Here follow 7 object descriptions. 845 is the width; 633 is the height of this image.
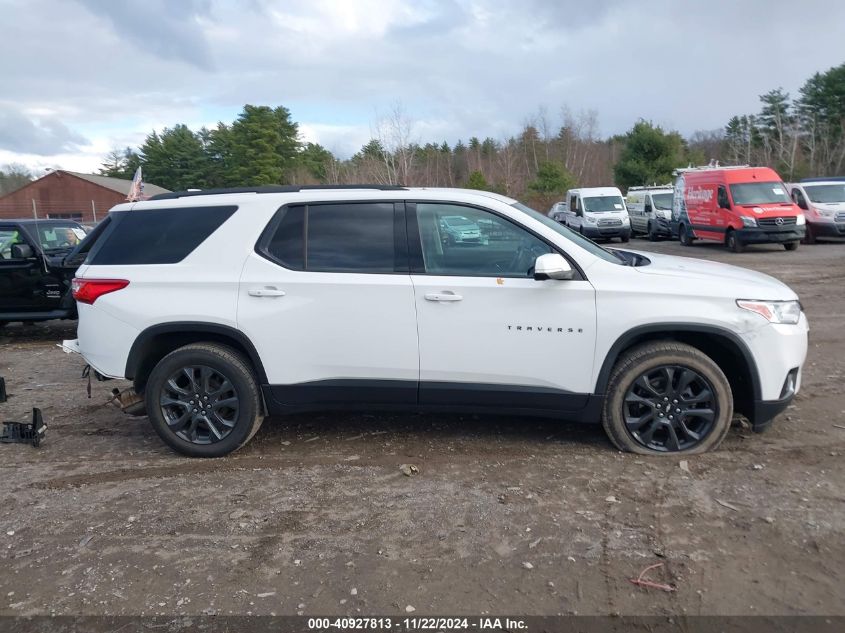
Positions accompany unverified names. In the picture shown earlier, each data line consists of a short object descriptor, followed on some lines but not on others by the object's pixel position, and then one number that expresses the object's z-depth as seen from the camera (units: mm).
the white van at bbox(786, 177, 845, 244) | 21297
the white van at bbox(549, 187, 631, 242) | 26188
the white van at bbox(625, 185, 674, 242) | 26531
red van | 19203
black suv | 9461
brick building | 51000
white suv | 4434
